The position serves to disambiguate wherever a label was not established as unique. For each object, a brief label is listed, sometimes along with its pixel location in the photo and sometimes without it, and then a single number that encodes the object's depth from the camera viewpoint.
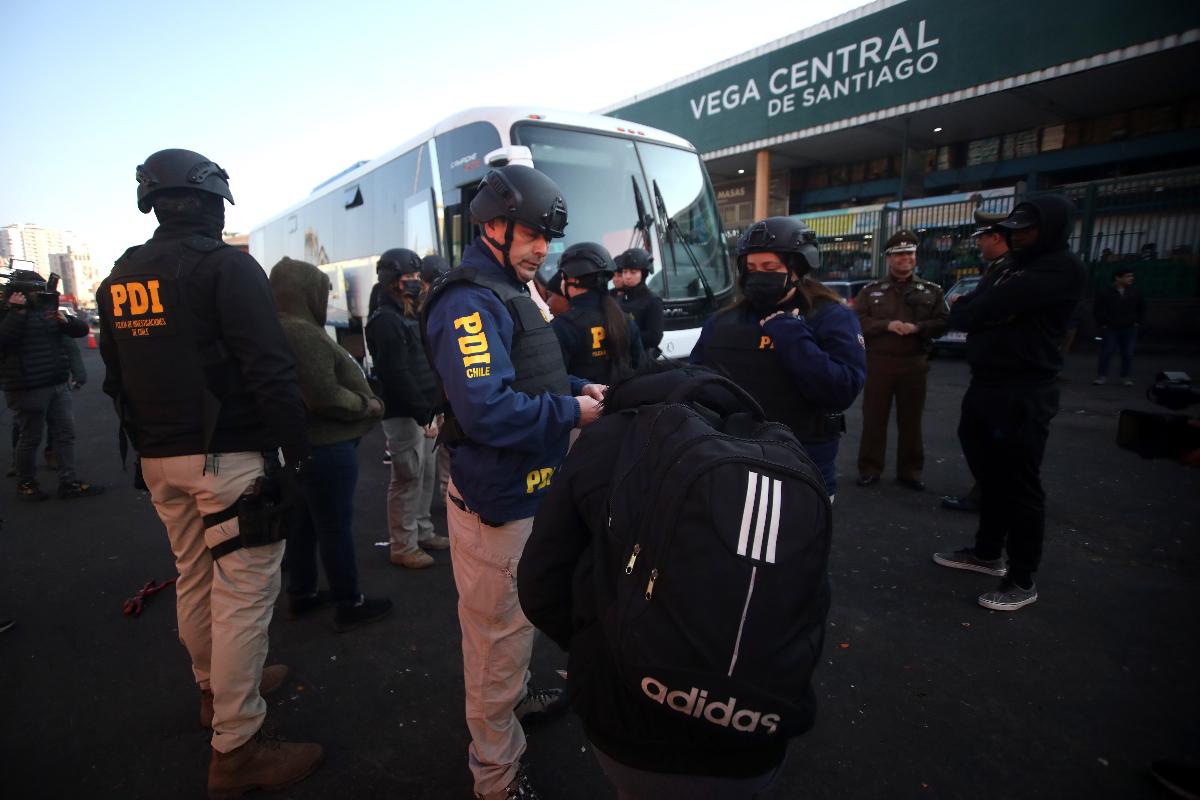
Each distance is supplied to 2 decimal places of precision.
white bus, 5.95
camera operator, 5.27
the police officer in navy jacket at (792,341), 2.60
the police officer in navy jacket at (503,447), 1.93
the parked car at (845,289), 15.18
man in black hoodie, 3.28
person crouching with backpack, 1.00
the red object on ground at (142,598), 3.56
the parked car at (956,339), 12.54
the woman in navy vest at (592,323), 3.61
